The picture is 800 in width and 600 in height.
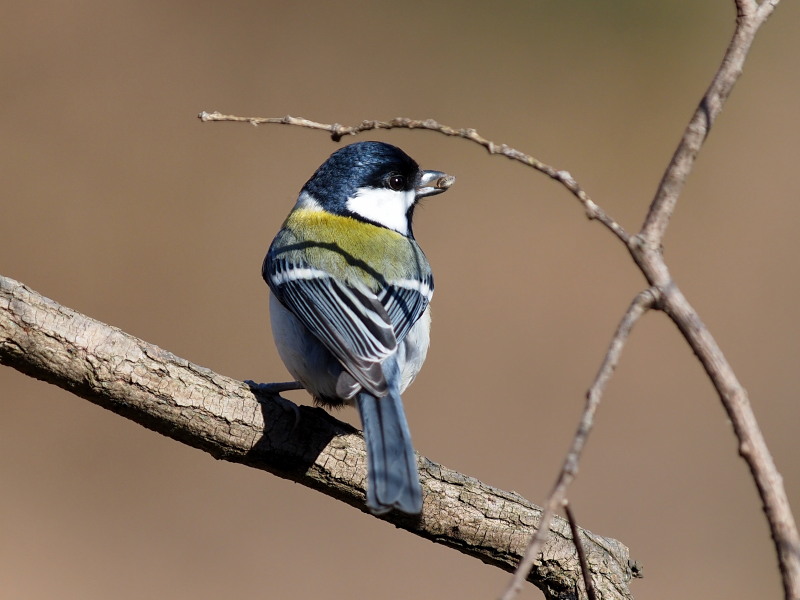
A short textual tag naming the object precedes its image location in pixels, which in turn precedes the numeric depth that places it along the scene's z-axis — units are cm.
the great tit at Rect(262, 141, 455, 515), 381
